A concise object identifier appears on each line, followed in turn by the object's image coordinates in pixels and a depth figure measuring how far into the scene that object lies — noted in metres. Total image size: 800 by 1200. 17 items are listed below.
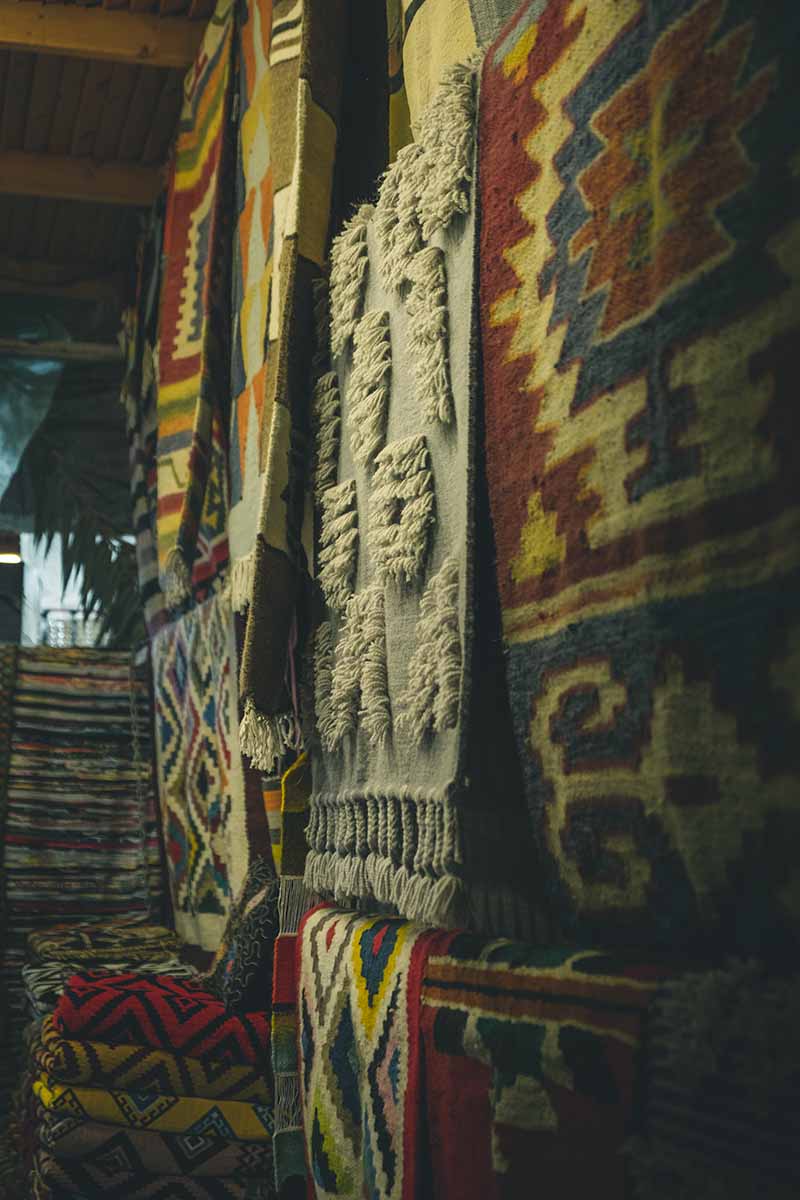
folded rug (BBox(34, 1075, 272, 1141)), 1.86
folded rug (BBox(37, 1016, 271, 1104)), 1.88
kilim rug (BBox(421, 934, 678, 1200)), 0.85
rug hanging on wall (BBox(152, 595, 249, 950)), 2.71
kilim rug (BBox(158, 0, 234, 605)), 2.41
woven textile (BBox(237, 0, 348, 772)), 1.56
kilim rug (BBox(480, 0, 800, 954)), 0.76
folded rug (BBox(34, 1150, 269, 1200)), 1.83
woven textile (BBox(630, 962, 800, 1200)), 0.70
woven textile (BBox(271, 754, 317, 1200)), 1.53
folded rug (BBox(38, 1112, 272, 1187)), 1.84
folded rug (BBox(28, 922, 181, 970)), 2.86
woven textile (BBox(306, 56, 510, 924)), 1.15
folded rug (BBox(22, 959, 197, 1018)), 2.38
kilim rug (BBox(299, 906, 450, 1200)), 1.13
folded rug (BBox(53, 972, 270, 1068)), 1.92
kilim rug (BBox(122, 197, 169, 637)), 3.55
